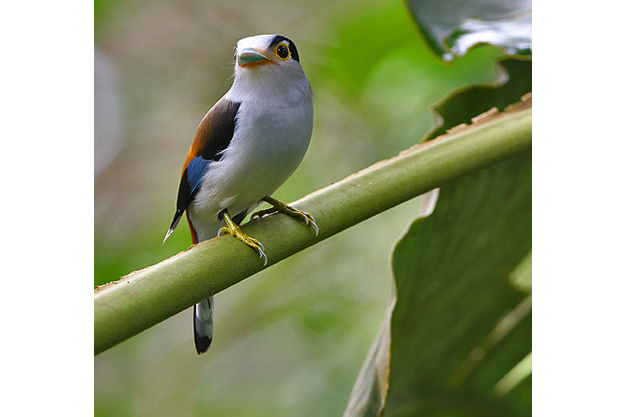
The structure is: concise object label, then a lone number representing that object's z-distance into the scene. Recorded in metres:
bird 3.67
